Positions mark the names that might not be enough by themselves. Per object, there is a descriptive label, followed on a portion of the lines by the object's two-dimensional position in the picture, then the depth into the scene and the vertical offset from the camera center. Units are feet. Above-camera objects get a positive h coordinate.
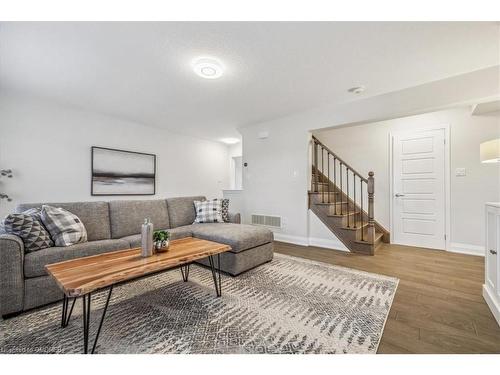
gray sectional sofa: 5.35 -1.76
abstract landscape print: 12.75 +1.03
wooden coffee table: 3.95 -1.69
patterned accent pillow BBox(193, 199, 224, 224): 10.94 -1.08
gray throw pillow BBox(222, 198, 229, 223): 11.18 -1.03
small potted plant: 5.91 -1.39
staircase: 11.07 -0.73
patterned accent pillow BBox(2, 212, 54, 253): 5.91 -1.16
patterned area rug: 4.33 -3.04
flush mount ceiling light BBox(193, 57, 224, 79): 7.51 +4.37
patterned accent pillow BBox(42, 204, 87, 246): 6.66 -1.18
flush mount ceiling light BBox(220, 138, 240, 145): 19.21 +4.42
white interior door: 11.51 +0.18
